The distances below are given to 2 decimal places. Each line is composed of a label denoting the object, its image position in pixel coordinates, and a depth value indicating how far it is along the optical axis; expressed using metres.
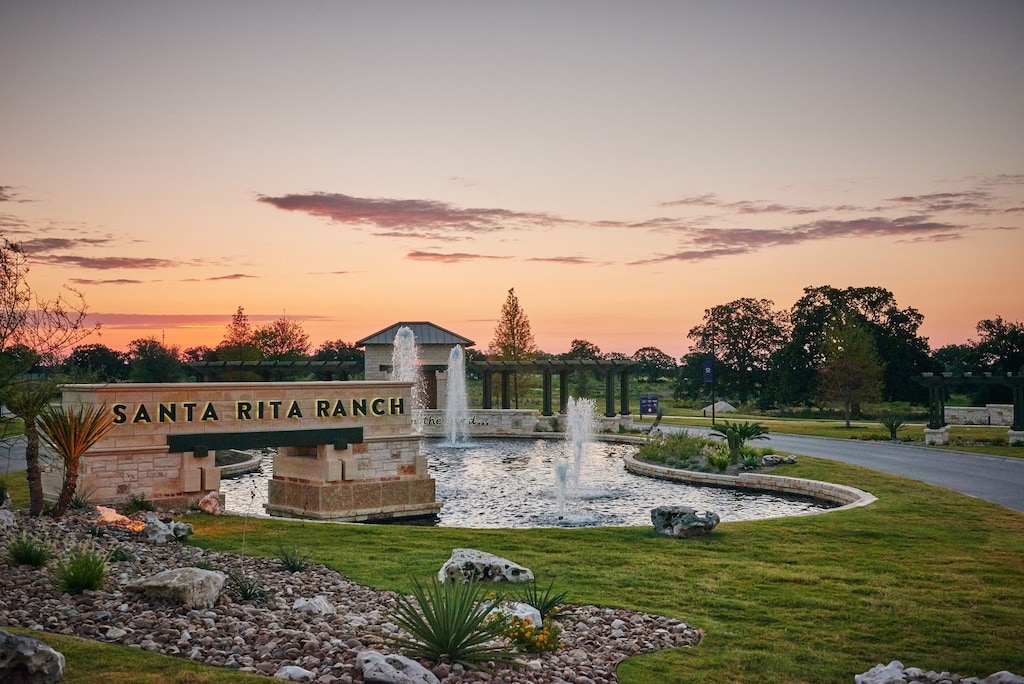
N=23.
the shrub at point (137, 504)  18.88
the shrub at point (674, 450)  31.12
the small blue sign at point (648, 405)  54.91
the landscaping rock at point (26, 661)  6.98
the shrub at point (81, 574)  10.06
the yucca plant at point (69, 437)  16.56
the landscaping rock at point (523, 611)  10.13
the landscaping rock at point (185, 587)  9.83
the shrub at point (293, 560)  13.40
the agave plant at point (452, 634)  8.62
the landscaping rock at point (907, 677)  8.29
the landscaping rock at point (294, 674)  7.86
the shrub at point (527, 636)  9.37
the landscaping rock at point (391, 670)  7.68
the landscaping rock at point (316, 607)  10.37
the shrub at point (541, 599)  10.85
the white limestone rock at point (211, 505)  19.89
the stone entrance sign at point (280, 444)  19.66
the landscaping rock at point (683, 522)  16.84
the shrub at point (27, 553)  11.27
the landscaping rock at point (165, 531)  15.04
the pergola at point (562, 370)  49.25
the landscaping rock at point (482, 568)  12.76
